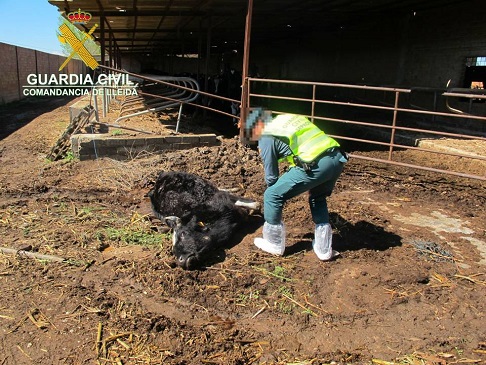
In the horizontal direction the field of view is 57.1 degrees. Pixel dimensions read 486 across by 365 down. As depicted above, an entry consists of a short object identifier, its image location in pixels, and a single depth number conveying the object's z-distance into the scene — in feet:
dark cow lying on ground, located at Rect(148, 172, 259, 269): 12.96
